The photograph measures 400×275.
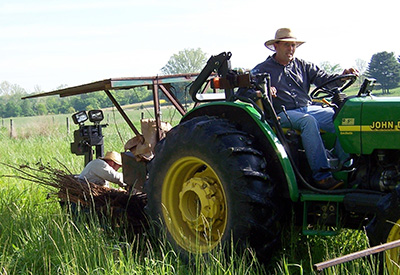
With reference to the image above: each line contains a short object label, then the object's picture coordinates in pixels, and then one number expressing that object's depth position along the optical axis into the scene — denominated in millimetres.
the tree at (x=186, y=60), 79688
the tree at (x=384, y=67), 38412
